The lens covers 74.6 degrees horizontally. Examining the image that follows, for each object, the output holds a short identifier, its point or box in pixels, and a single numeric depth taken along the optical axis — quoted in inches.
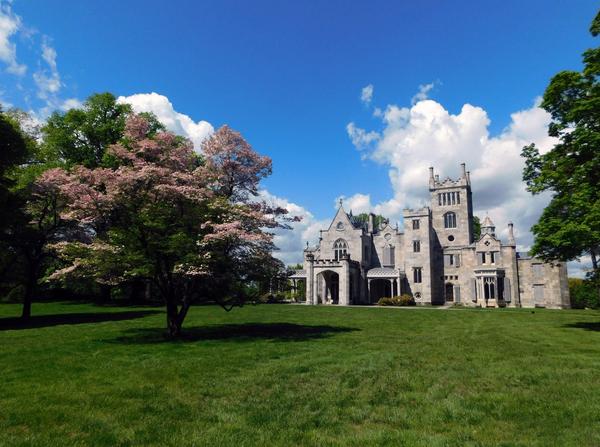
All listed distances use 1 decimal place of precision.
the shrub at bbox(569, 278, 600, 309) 1780.3
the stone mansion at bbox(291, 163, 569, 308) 1935.5
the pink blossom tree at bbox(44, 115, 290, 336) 571.8
